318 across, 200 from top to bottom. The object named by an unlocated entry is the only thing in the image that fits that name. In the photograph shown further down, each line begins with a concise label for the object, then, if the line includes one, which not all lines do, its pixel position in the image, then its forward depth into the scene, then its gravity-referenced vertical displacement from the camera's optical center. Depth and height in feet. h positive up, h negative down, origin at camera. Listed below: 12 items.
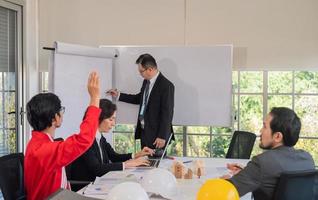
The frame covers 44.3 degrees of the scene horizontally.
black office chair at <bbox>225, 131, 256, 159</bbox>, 11.46 -1.62
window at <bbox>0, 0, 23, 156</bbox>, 14.15 +0.43
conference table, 6.73 -1.78
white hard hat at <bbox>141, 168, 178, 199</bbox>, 6.13 -1.45
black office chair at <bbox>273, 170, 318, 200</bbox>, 5.82 -1.42
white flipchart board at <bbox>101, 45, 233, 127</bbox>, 13.64 +0.45
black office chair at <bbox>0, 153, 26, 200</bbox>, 6.60 -1.53
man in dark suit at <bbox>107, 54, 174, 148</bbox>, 12.47 -0.50
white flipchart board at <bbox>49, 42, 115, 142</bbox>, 13.02 +0.50
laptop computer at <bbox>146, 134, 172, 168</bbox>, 9.03 -1.72
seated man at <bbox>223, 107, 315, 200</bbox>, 6.11 -1.07
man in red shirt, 6.27 -0.88
